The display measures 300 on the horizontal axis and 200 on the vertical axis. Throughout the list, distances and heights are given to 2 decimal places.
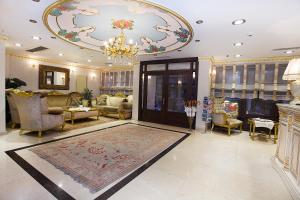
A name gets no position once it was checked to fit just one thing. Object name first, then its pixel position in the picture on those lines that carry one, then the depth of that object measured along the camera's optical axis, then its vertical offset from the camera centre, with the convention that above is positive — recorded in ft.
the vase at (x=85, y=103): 25.47 -2.03
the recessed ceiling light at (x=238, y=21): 8.82 +4.31
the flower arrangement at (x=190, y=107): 17.48 -1.50
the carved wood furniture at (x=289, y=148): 6.84 -2.64
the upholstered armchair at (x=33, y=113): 12.41 -2.02
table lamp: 8.13 +1.17
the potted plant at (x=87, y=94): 28.22 -0.69
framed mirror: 23.38 +1.95
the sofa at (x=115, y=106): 22.53 -2.23
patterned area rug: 7.71 -4.10
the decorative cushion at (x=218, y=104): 17.52 -1.04
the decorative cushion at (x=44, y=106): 12.96 -1.41
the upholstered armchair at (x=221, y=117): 16.30 -2.46
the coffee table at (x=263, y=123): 14.51 -2.59
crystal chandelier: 11.22 +3.55
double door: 19.01 +0.08
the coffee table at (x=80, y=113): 17.75 -2.71
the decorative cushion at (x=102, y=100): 25.67 -1.46
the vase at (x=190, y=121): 17.71 -3.20
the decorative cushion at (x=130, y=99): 24.51 -1.10
